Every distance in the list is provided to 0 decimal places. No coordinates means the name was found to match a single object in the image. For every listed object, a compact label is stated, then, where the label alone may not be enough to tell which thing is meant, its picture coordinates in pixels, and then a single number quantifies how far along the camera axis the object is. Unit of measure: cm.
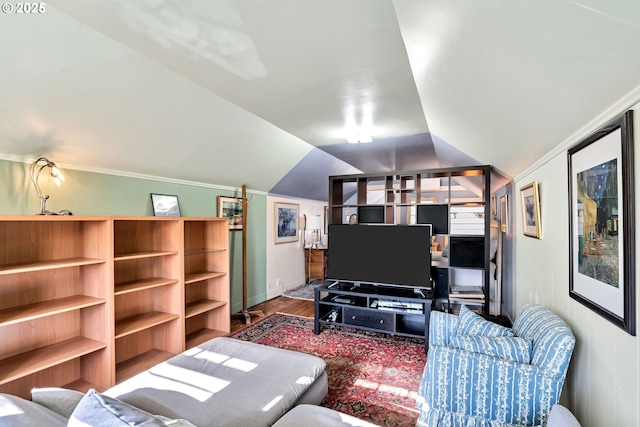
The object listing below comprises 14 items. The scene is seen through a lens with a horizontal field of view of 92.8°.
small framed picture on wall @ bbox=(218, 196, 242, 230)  445
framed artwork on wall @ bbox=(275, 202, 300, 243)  575
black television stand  344
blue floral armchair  151
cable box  373
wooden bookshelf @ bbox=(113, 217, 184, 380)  303
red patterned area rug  234
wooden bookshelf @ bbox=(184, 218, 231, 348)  377
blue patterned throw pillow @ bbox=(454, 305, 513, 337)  193
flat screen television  352
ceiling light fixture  347
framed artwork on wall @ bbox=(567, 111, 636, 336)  111
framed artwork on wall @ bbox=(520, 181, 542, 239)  240
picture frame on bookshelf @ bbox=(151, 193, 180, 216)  347
